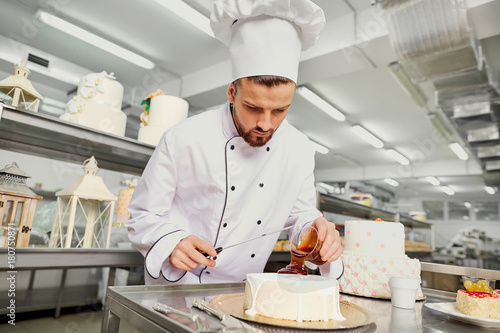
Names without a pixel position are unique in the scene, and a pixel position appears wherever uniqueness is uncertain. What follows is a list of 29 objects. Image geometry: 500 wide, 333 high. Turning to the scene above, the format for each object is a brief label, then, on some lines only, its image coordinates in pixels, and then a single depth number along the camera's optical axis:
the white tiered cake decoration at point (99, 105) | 1.90
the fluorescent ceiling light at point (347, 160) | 9.40
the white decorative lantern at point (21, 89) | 1.75
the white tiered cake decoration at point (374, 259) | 1.08
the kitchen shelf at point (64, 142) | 1.61
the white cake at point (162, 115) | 2.18
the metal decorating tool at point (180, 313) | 0.55
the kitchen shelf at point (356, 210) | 2.78
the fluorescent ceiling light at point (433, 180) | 10.41
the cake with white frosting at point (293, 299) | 0.68
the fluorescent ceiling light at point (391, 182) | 10.85
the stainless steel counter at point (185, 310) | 0.60
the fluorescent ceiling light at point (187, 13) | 3.50
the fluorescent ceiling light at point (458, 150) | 7.26
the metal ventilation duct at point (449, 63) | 2.65
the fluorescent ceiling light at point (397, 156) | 8.89
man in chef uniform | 1.13
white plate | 0.75
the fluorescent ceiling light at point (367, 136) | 7.35
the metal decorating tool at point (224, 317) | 0.56
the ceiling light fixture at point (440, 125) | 5.64
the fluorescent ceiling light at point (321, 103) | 5.23
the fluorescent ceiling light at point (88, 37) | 3.92
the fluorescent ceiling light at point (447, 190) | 12.30
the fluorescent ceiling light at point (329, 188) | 10.70
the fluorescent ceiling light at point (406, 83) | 3.98
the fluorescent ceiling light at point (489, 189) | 11.21
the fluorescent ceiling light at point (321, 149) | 8.72
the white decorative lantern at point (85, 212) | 1.74
